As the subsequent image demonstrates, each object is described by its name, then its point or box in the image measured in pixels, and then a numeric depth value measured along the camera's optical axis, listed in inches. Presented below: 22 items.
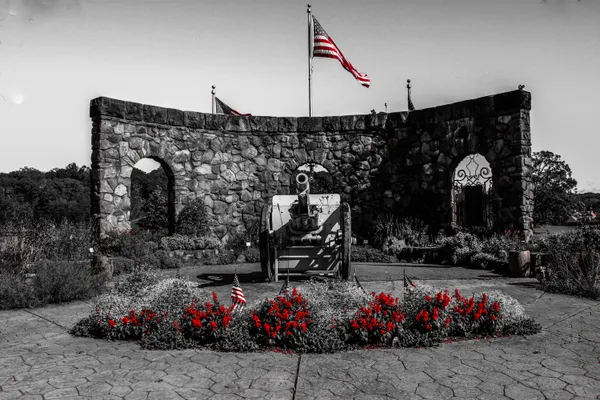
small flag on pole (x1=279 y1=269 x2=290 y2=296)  219.5
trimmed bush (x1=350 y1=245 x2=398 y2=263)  468.8
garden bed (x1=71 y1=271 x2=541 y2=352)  196.4
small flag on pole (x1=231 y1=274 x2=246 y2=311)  216.5
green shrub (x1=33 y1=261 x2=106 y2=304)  288.7
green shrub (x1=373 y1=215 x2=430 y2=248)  506.0
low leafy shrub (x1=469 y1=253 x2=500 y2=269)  400.2
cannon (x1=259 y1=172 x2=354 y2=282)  329.7
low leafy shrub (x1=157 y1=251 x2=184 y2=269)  435.8
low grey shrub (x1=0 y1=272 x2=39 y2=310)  276.2
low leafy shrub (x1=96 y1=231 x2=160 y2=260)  434.0
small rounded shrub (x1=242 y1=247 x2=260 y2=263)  483.5
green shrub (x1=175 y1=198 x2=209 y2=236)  507.8
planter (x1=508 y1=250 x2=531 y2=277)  358.9
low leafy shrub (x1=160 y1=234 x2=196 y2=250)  460.4
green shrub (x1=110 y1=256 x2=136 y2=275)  386.4
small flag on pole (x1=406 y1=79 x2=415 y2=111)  797.9
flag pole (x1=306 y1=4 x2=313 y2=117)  592.7
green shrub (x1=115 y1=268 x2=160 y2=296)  268.5
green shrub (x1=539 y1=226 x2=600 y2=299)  294.5
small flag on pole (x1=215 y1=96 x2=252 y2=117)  763.4
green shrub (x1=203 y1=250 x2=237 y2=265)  467.8
